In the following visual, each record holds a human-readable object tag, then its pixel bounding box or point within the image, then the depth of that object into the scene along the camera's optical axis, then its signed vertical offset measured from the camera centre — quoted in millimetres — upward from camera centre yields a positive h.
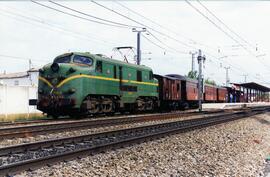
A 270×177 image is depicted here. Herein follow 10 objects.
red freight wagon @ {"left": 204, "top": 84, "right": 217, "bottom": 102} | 43688 +752
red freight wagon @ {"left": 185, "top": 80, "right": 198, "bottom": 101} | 36081 +889
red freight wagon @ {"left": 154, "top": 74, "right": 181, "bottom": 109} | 29453 +662
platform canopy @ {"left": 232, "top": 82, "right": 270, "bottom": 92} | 49616 +2019
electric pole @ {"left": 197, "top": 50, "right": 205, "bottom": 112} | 32275 +2428
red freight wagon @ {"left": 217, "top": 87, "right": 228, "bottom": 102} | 51688 +723
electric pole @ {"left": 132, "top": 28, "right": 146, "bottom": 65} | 37594 +6310
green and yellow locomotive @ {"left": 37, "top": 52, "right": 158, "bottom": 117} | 17344 +780
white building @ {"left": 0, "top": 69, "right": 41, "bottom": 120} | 23878 -104
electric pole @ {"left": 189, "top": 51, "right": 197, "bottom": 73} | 56772 +6501
